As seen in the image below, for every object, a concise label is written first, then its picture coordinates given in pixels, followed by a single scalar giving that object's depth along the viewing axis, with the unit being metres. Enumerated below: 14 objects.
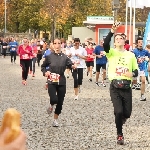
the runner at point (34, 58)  25.63
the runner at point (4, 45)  50.95
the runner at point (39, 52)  32.45
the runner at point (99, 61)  20.89
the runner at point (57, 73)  9.44
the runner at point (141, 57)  14.03
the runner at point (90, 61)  26.03
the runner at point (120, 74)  7.63
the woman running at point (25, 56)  20.94
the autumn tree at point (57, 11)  71.19
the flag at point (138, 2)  30.99
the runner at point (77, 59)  15.17
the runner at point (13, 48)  39.62
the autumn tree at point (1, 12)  79.94
